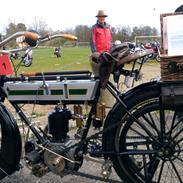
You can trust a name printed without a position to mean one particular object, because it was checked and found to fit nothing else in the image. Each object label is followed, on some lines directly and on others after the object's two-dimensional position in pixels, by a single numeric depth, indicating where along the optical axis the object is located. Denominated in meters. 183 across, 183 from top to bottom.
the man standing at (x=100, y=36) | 5.85
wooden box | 2.31
